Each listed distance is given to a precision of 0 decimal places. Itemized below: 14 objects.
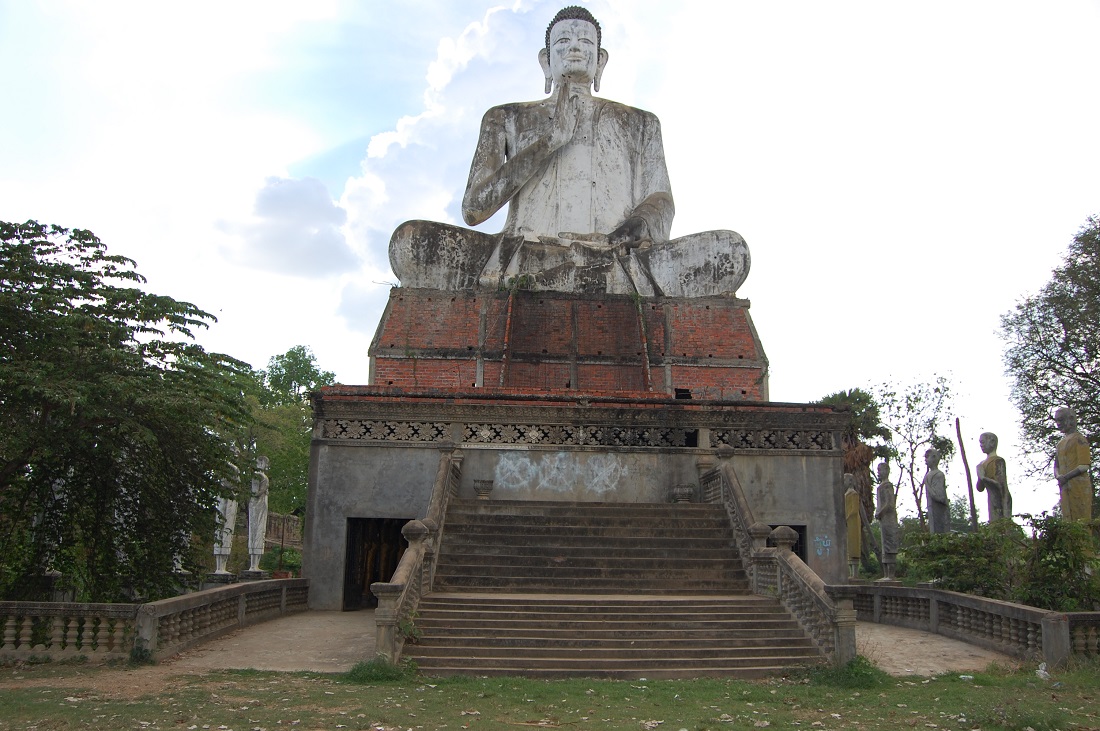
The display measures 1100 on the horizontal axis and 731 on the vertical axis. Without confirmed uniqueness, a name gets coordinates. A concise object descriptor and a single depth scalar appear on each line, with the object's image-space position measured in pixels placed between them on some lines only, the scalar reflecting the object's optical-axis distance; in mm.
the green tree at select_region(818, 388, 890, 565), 32375
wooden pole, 27981
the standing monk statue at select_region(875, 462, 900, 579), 16453
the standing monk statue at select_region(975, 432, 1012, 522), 13039
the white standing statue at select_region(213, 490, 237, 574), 17922
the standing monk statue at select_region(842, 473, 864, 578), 19094
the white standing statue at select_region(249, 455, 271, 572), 18422
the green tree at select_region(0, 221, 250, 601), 10188
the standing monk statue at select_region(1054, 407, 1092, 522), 11633
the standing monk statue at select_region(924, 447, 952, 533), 14383
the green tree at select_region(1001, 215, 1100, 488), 26516
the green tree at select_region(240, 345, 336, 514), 34531
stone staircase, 9586
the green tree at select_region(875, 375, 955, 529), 36094
